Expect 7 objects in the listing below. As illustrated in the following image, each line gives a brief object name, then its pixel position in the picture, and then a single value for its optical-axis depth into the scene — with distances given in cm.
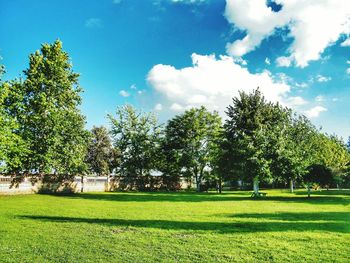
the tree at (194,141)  5509
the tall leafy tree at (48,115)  3500
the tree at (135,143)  5831
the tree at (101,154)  6941
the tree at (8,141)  2919
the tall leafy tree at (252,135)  3450
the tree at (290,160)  3366
